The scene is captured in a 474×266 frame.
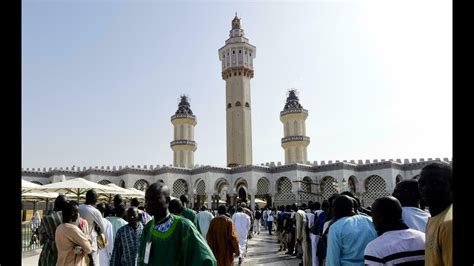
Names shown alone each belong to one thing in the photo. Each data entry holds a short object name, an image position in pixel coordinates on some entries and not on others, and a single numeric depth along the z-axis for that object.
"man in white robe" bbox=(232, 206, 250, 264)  11.72
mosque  35.84
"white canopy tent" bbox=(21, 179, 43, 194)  13.75
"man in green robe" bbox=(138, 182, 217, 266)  3.00
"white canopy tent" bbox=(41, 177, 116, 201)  14.05
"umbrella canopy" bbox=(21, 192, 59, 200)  15.73
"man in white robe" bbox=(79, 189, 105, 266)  5.93
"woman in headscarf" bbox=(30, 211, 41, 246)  16.52
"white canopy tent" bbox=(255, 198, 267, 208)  37.61
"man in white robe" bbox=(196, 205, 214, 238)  10.52
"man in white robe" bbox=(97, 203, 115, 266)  6.45
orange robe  7.24
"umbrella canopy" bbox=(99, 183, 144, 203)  16.21
